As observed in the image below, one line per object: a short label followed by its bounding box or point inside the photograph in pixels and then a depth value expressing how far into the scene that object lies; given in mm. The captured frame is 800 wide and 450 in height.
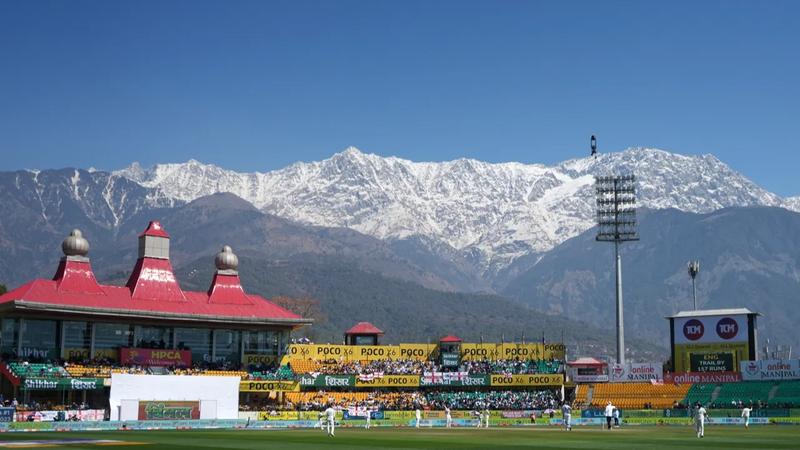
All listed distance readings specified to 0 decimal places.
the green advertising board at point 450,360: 129750
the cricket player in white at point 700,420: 66812
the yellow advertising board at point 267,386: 107562
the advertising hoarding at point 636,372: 119375
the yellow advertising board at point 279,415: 96938
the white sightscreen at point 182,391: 92188
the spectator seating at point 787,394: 105312
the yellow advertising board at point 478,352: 134750
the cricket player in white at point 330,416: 69625
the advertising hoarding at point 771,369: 110750
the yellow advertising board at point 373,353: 129750
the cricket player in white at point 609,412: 80000
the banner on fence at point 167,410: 92188
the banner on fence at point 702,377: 113250
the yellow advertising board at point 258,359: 117888
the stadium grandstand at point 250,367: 98000
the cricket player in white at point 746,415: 81875
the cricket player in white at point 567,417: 81875
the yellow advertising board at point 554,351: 134100
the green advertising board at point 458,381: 123375
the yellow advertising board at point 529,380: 124438
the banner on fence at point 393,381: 120875
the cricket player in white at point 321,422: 87281
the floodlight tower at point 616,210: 128875
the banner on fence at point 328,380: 116875
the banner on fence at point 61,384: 95081
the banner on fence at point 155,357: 108494
